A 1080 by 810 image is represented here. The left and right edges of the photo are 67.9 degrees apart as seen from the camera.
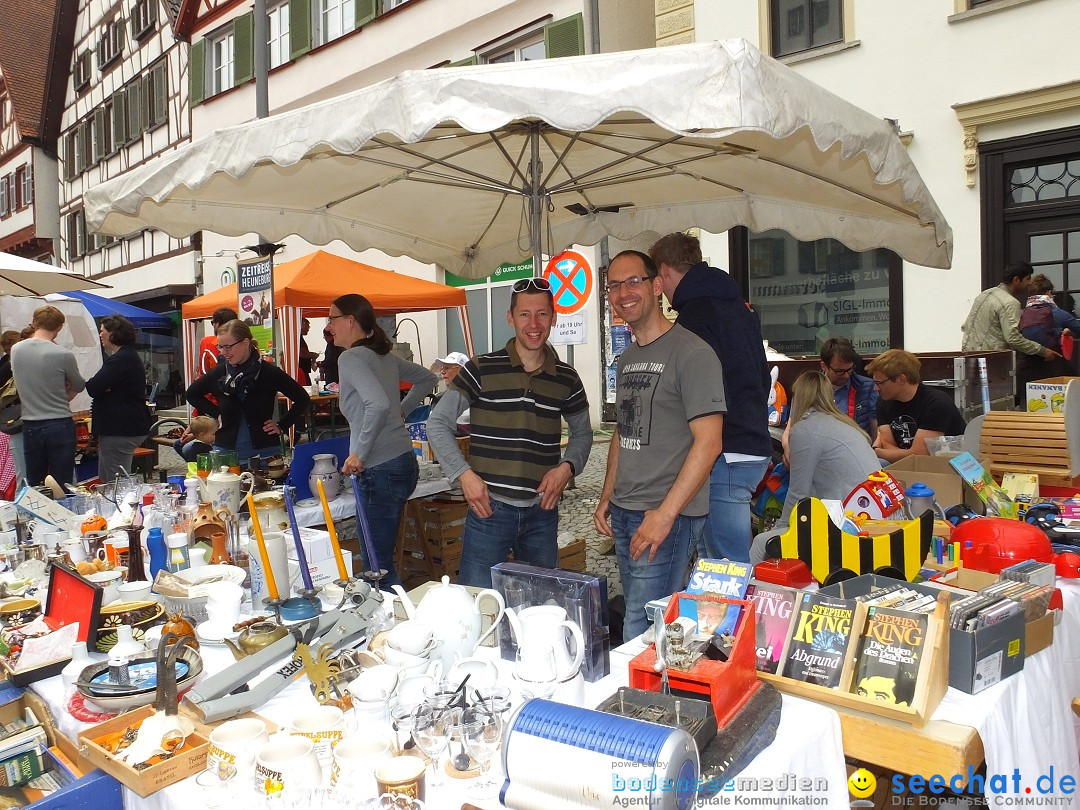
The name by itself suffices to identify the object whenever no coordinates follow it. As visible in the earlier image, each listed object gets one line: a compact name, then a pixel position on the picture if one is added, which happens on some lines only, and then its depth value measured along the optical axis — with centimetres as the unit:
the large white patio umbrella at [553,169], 205
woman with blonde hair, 355
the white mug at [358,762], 139
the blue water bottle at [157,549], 279
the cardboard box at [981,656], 178
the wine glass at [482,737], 148
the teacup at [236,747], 145
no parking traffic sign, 711
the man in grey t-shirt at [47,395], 571
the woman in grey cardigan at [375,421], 382
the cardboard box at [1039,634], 202
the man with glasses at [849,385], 539
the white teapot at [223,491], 325
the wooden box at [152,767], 149
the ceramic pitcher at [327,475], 398
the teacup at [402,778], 135
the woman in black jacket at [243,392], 472
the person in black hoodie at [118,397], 591
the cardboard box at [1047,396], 393
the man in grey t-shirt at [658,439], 272
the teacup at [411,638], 181
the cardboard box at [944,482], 336
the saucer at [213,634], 215
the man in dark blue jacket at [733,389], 311
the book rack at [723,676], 159
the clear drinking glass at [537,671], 160
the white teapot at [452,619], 186
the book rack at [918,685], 165
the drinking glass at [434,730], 147
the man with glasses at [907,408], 459
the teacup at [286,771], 134
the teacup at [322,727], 151
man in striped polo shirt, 318
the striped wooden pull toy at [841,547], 232
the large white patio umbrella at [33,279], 654
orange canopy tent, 758
